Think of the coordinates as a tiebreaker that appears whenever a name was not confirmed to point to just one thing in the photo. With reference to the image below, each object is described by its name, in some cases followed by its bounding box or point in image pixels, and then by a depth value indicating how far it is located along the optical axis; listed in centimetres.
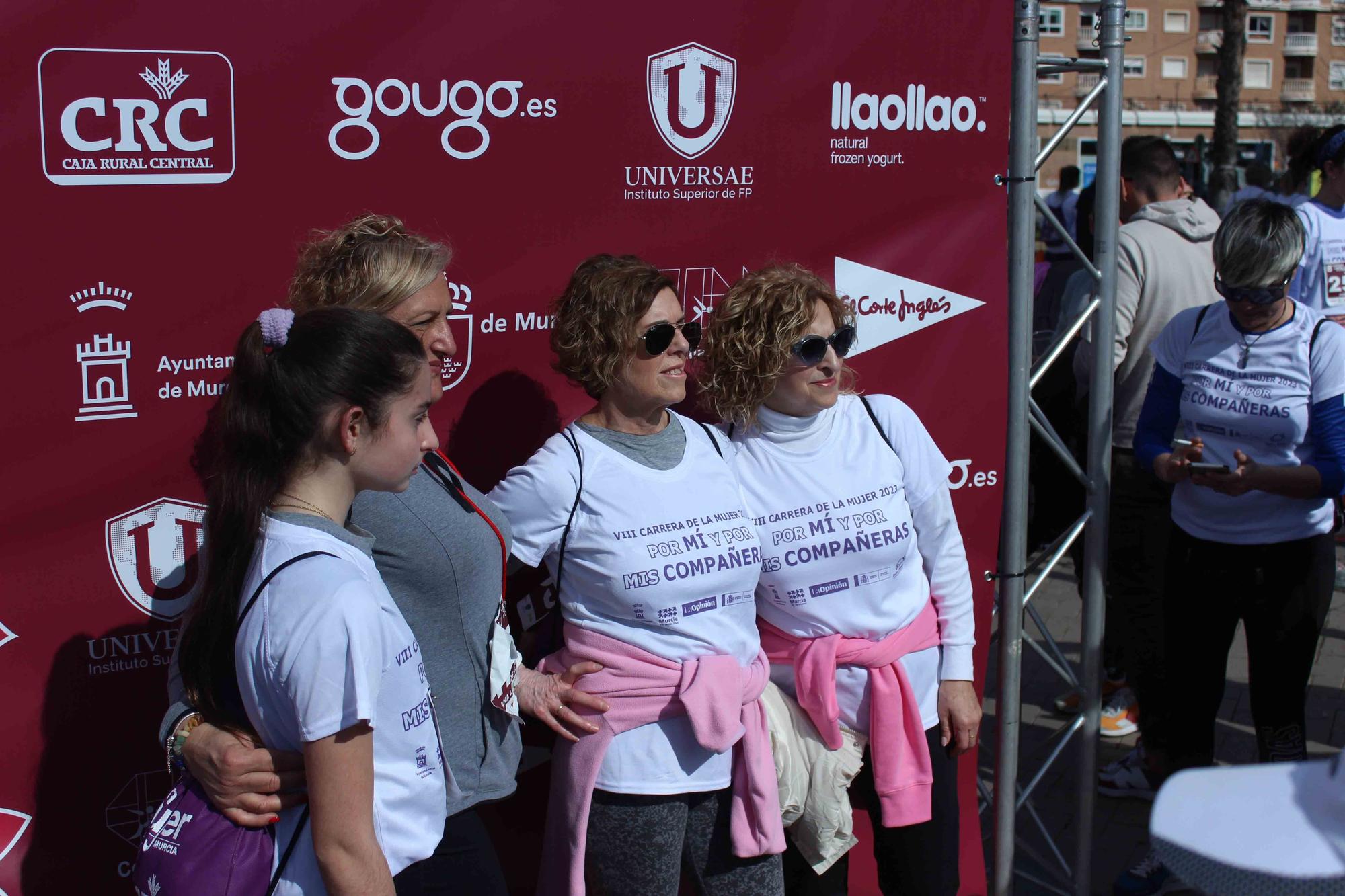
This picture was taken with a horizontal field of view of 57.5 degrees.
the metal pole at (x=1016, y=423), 304
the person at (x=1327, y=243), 472
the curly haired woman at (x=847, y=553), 264
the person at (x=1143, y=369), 414
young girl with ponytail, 163
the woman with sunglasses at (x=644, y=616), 240
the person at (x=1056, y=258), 516
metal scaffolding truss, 305
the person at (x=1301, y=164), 501
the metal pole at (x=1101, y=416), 306
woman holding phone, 329
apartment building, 6850
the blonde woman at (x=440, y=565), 205
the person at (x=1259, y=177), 1284
